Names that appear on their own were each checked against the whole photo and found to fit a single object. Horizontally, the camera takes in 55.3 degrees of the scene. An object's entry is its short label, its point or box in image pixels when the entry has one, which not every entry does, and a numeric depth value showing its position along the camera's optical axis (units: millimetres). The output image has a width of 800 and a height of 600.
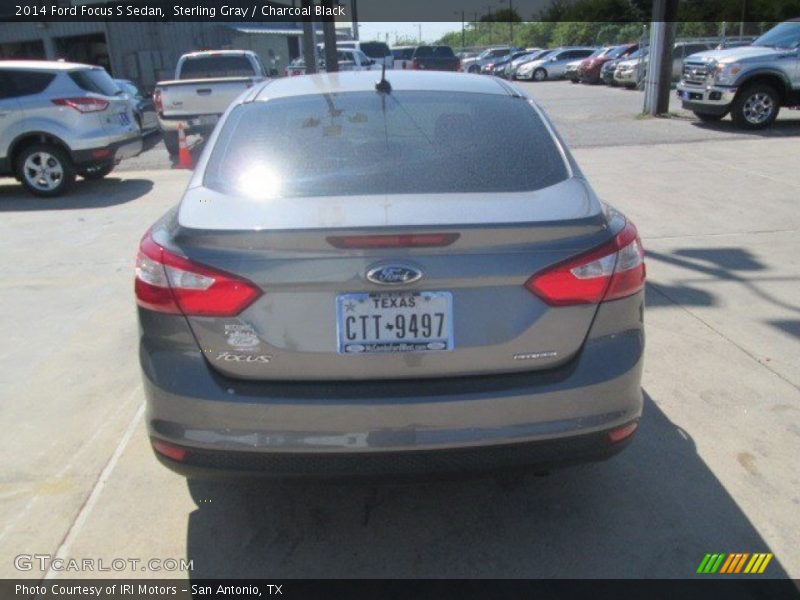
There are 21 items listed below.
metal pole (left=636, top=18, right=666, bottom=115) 16312
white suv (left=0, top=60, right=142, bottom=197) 10094
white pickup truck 11922
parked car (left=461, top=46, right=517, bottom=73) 43250
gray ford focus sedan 2412
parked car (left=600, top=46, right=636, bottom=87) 27878
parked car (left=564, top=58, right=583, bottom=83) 33462
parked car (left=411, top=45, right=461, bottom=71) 28406
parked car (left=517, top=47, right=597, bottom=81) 36625
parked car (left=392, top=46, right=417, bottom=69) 30917
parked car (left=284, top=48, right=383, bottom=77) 23234
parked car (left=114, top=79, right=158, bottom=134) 15405
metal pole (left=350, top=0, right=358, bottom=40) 47688
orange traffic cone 11484
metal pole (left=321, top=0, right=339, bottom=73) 14766
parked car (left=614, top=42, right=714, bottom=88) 26266
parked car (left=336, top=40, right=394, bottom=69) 29641
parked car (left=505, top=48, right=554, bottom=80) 38688
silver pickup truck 13891
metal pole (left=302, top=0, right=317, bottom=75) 17003
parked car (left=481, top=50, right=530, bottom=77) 41062
